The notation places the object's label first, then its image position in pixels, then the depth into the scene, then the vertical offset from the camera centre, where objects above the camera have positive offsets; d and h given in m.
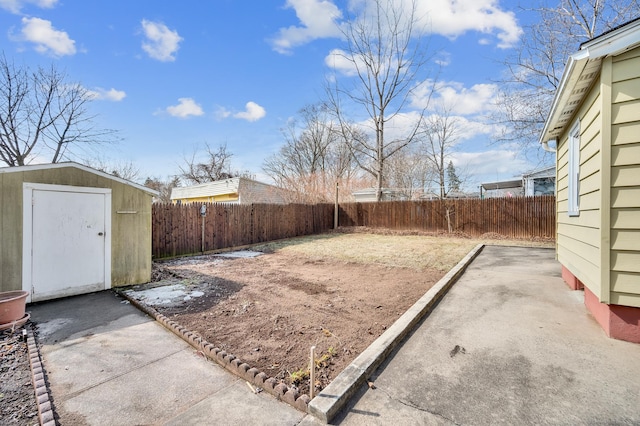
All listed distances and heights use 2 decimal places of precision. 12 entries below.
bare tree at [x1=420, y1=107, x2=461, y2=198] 22.70 +6.31
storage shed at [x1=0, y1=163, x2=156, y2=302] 4.03 -0.36
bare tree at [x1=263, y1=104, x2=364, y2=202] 23.44 +5.17
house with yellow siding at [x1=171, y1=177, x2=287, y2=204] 17.19 +1.24
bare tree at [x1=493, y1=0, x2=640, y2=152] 10.57 +6.69
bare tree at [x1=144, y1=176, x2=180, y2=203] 27.76 +2.58
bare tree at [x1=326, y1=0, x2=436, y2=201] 16.52 +8.90
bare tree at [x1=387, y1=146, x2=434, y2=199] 23.73 +3.75
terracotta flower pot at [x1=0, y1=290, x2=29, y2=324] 3.25 -1.20
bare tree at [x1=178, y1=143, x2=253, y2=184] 26.06 +4.06
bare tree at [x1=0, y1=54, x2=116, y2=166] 11.06 +3.95
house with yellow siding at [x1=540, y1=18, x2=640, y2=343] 2.46 +0.38
